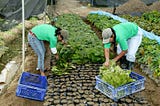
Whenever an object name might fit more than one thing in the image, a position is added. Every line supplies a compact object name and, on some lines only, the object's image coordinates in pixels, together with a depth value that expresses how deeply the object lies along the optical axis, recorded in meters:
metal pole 6.77
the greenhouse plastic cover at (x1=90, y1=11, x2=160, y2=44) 9.04
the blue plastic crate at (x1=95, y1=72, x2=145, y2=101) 5.63
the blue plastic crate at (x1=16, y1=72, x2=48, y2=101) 5.98
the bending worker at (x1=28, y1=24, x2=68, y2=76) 6.43
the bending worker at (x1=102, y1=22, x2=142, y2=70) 6.00
